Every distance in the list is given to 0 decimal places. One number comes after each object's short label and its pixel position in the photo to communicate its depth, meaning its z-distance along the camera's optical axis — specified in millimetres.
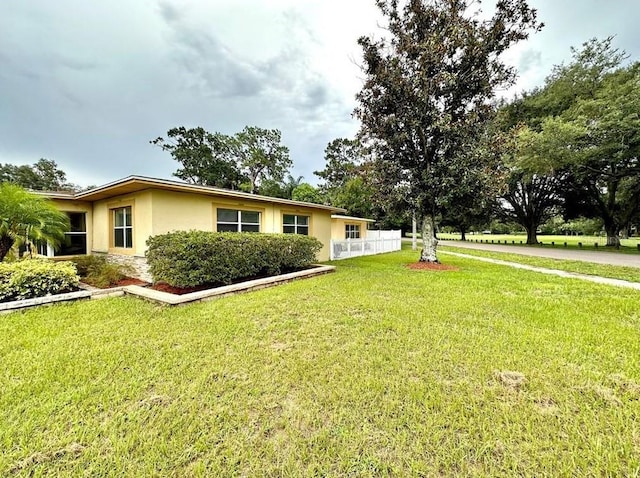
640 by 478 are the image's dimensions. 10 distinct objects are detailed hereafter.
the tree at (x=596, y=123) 13828
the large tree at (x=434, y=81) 9016
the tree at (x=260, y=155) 32938
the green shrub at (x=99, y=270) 7168
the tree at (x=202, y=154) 31859
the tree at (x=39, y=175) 31641
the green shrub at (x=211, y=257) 6066
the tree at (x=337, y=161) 35344
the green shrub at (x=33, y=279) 5180
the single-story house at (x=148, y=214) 7445
